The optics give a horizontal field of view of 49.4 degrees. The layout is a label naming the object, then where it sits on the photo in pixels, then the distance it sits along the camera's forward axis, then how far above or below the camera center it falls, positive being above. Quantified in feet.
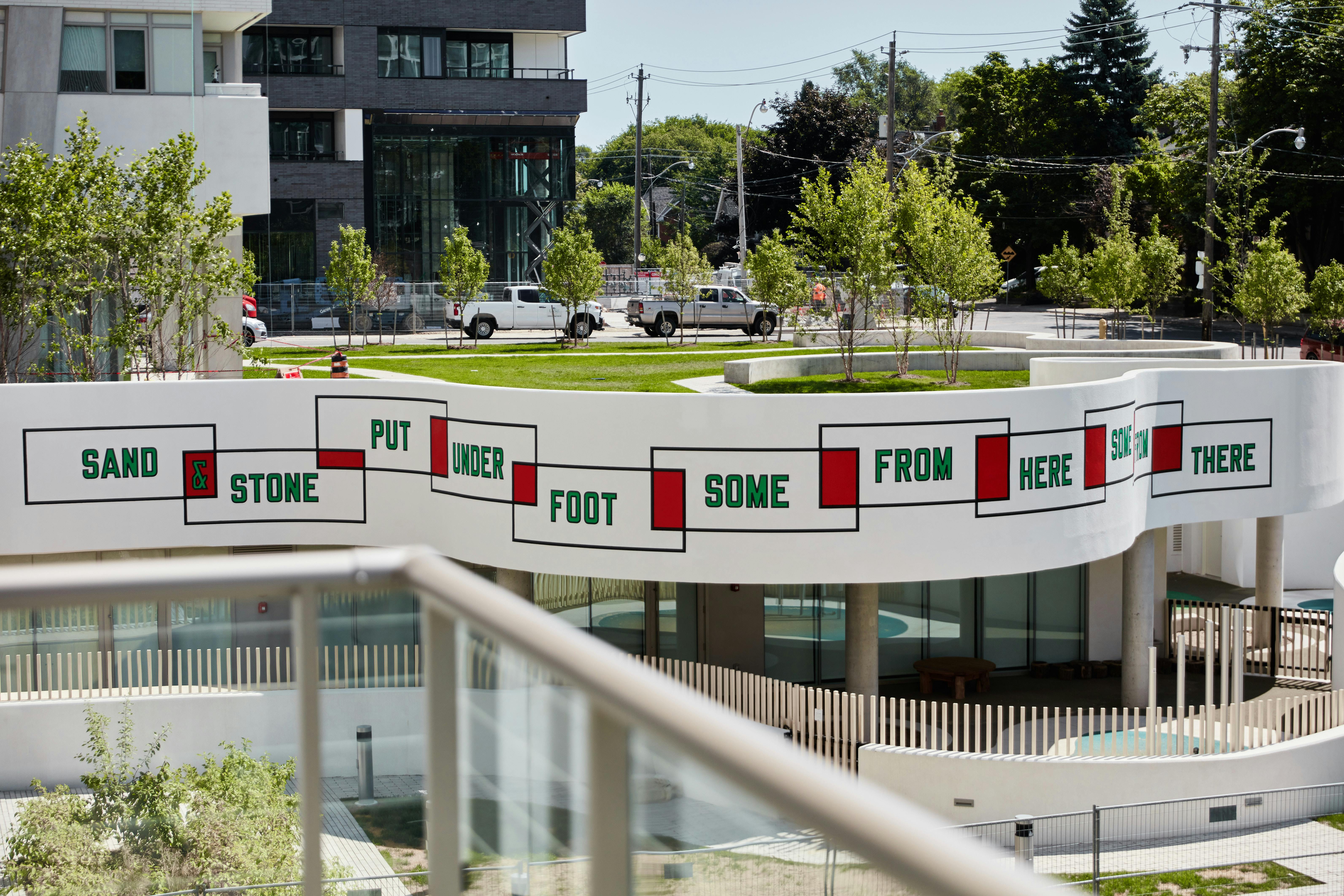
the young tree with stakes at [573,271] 154.71 +4.90
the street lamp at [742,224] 247.29 +16.02
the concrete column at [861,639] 73.36 -16.24
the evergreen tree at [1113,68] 273.95 +47.97
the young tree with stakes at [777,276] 153.69 +4.38
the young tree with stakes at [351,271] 164.25 +5.13
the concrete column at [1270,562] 93.81 -15.72
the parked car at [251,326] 156.66 -1.00
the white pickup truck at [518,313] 172.35 +0.51
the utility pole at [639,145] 235.61 +28.27
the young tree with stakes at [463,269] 167.12 +5.53
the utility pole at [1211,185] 159.43 +14.72
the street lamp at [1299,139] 167.93 +21.34
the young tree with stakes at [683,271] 166.91 +5.37
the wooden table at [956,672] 83.35 -20.31
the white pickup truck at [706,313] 171.42 +0.51
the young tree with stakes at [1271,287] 158.10 +3.38
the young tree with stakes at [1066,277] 203.92 +5.79
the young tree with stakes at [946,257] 103.19 +4.37
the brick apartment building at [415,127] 195.00 +26.03
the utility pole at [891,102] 164.14 +24.67
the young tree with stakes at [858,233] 102.01 +5.92
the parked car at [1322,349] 150.20 -3.20
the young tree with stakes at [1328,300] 161.79 +2.06
